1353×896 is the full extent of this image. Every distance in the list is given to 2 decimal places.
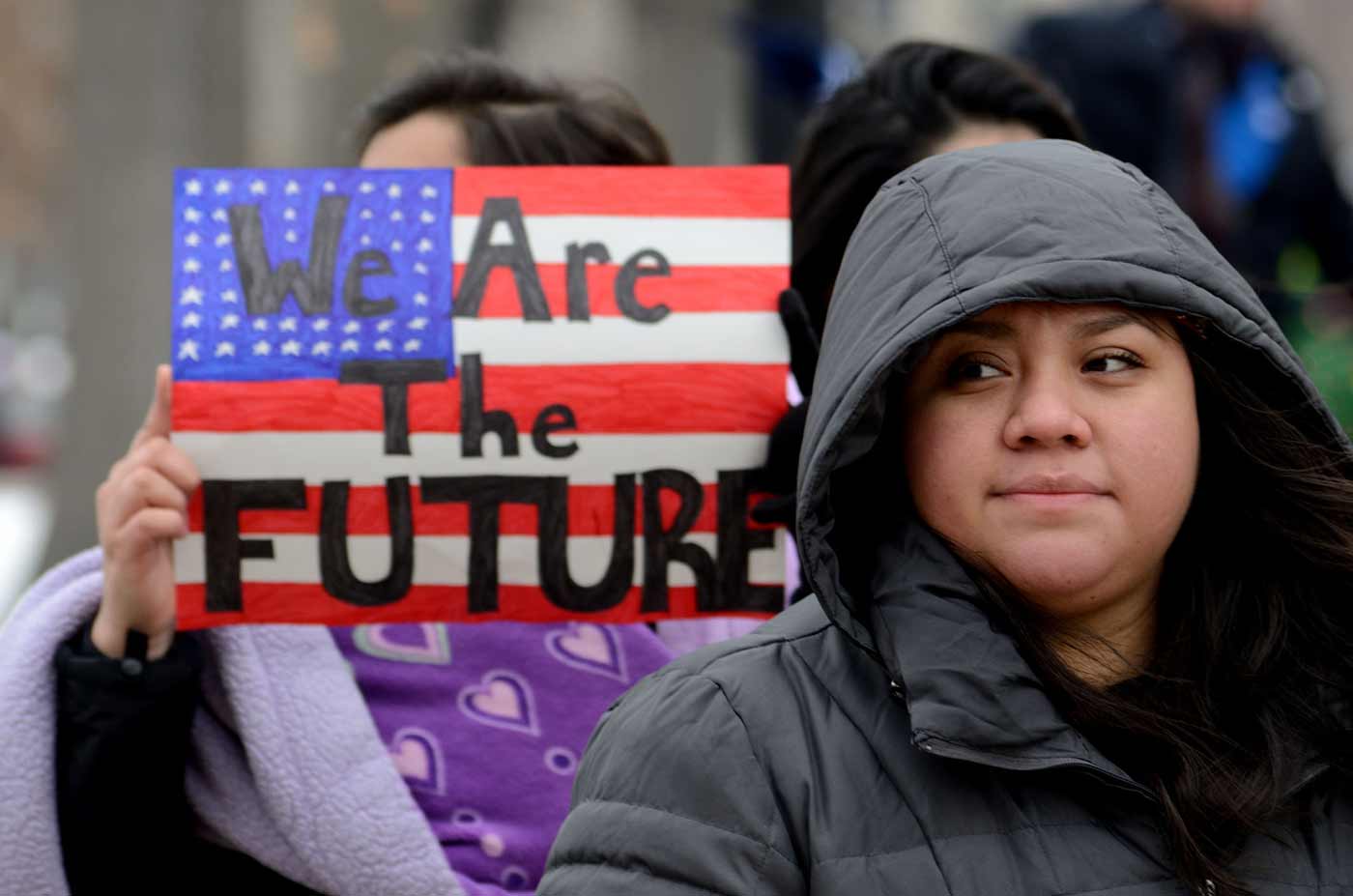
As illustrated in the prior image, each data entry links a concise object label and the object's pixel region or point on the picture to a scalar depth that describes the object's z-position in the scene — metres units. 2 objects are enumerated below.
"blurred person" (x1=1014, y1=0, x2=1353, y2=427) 8.95
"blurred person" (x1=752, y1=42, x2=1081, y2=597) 5.69
